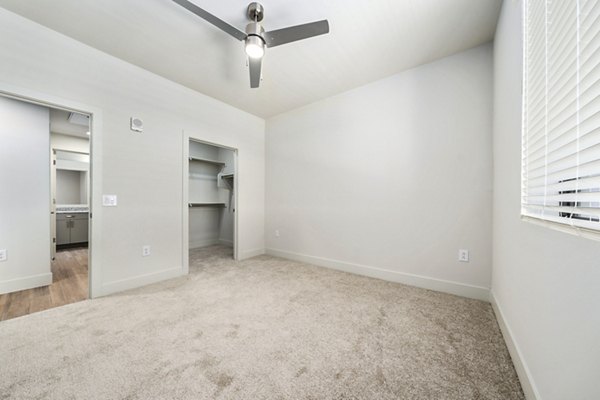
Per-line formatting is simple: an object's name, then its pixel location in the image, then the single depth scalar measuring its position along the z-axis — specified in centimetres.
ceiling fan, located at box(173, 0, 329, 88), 171
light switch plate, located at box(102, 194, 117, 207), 248
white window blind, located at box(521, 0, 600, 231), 70
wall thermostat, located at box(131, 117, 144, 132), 267
